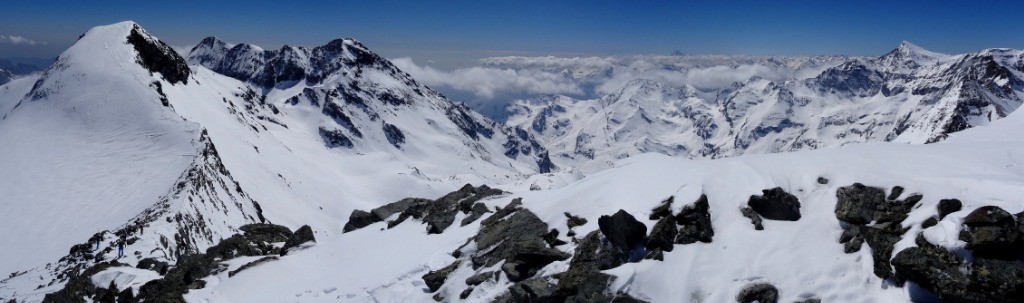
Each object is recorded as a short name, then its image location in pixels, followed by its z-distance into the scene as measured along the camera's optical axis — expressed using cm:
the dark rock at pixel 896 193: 2430
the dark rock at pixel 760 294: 2139
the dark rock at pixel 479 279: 2602
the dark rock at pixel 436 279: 2714
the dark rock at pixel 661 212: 2598
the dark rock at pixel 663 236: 2433
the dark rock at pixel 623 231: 2427
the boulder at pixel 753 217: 2520
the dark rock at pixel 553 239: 2767
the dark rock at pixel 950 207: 2144
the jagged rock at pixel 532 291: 2267
